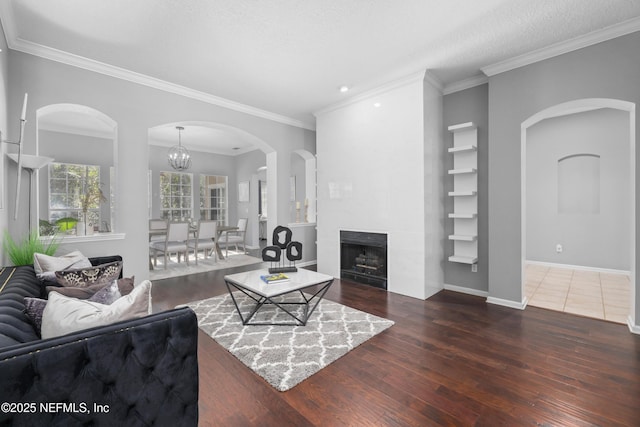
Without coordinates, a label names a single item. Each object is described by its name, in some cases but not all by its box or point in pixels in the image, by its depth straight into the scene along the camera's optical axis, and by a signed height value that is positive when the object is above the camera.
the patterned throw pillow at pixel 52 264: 2.25 -0.39
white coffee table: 2.84 -0.74
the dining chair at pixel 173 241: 5.39 -0.54
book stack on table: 3.01 -0.70
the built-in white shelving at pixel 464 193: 3.90 +0.23
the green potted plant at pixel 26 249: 2.60 -0.32
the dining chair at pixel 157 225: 6.33 -0.26
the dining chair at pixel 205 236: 5.92 -0.49
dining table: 5.65 -0.40
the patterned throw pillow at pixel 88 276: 1.97 -0.44
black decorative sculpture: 3.44 -0.51
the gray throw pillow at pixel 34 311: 1.29 -0.43
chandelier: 6.19 +1.19
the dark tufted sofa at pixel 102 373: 0.94 -0.59
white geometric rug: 2.22 -1.16
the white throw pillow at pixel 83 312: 1.17 -0.42
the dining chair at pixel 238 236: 6.77 -0.58
